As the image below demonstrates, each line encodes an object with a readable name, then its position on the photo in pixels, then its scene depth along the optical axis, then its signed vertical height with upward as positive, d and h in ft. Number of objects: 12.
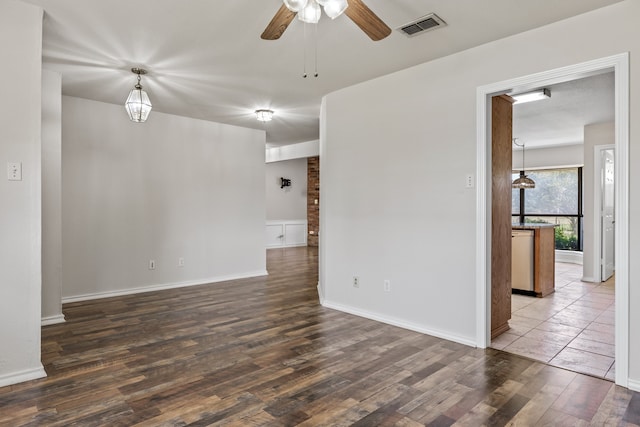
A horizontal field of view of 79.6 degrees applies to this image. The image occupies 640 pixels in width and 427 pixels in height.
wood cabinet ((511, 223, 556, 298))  16.74 -2.03
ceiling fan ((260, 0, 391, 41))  6.26 +3.46
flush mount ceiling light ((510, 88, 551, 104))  13.08 +4.13
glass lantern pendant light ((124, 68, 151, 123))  12.03 +3.39
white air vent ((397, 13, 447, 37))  8.93 +4.55
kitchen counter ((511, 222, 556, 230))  17.12 -0.59
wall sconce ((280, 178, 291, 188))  36.65 +2.92
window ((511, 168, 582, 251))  27.74 +0.76
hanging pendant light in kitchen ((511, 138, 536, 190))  23.50 +1.85
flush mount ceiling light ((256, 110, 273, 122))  17.12 +4.39
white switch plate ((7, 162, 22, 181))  8.38 +0.90
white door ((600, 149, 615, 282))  20.58 -0.09
